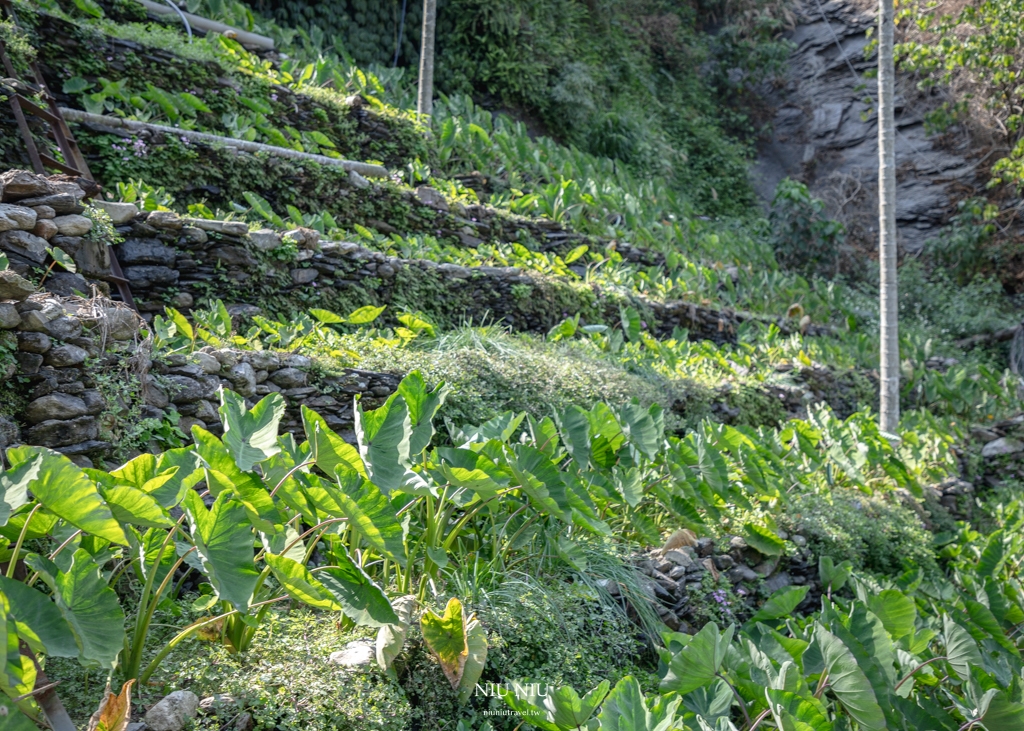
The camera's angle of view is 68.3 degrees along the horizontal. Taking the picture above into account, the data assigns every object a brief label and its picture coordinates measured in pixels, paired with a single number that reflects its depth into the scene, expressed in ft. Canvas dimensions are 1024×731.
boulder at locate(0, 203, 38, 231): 10.84
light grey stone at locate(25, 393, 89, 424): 9.30
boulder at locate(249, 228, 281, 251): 15.87
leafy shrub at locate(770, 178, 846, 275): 37.47
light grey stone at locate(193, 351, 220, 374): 11.59
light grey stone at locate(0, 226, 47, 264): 10.88
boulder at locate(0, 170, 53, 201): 11.36
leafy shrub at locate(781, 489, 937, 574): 15.37
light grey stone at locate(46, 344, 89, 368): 9.49
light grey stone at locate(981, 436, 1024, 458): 24.77
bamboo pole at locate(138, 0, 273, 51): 24.86
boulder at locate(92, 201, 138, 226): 14.02
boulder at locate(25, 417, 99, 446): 9.22
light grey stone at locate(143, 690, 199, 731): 6.29
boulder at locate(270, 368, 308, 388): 12.76
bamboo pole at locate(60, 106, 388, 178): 17.07
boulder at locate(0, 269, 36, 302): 9.20
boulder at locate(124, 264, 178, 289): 14.33
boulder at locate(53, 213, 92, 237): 11.96
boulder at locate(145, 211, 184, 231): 14.58
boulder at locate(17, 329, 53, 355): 9.27
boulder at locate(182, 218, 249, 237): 15.19
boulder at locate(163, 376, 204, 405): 10.95
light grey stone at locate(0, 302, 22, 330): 9.09
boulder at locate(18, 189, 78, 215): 11.89
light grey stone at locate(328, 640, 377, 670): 7.55
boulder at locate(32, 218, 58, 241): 11.47
